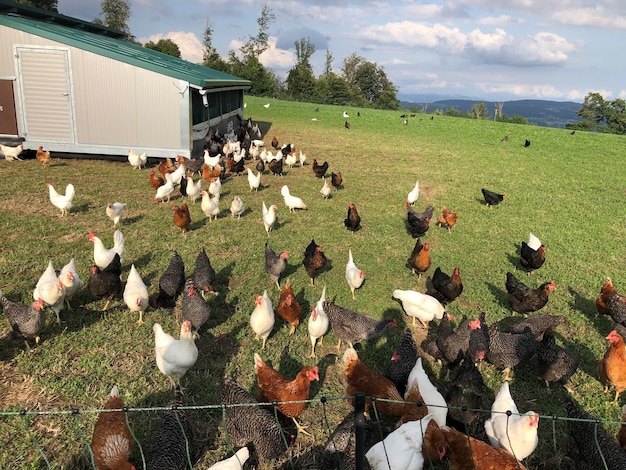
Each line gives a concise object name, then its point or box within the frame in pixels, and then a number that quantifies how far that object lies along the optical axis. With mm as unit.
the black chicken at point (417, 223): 8805
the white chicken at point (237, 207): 9578
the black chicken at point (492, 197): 11703
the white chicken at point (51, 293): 5156
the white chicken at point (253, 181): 11805
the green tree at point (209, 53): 61456
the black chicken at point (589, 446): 3254
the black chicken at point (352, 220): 9094
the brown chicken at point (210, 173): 11992
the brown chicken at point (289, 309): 5379
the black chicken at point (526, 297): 5969
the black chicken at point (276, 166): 13920
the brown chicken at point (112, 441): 3283
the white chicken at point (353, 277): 6465
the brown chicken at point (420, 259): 7102
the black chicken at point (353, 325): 5105
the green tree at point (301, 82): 59072
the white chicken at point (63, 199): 9031
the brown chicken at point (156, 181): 11086
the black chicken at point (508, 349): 4777
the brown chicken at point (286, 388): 3951
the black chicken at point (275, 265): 6629
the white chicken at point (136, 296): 5453
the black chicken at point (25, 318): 4793
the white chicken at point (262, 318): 5039
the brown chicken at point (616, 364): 4500
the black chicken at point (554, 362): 4599
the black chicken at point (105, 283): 5641
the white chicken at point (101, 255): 6496
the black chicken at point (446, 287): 6129
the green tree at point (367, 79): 75625
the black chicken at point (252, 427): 3568
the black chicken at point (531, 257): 7406
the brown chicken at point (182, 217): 8477
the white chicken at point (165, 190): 10242
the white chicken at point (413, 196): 11242
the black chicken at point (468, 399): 3764
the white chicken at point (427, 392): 3699
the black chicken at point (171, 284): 5833
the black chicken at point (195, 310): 5199
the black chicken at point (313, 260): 6719
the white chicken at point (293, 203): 10227
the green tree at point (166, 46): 55031
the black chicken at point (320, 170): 13609
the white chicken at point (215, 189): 10422
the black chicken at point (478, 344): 4691
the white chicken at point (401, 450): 3201
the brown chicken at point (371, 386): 4074
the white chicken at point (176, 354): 4262
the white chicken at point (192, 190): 10250
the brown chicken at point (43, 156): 13039
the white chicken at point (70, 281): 5469
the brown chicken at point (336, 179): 12753
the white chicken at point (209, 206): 9258
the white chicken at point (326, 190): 11586
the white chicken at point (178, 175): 11203
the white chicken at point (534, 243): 8062
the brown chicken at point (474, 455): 3154
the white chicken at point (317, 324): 5008
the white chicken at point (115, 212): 8500
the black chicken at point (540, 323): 5398
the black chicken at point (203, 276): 6073
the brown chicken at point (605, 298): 6102
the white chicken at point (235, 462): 3123
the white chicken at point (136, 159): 13516
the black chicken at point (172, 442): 3248
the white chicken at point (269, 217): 8672
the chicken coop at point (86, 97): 13367
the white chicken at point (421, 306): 5734
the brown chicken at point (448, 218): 9539
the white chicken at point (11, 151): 13188
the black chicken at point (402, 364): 4422
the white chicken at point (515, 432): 3445
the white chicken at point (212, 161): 13360
